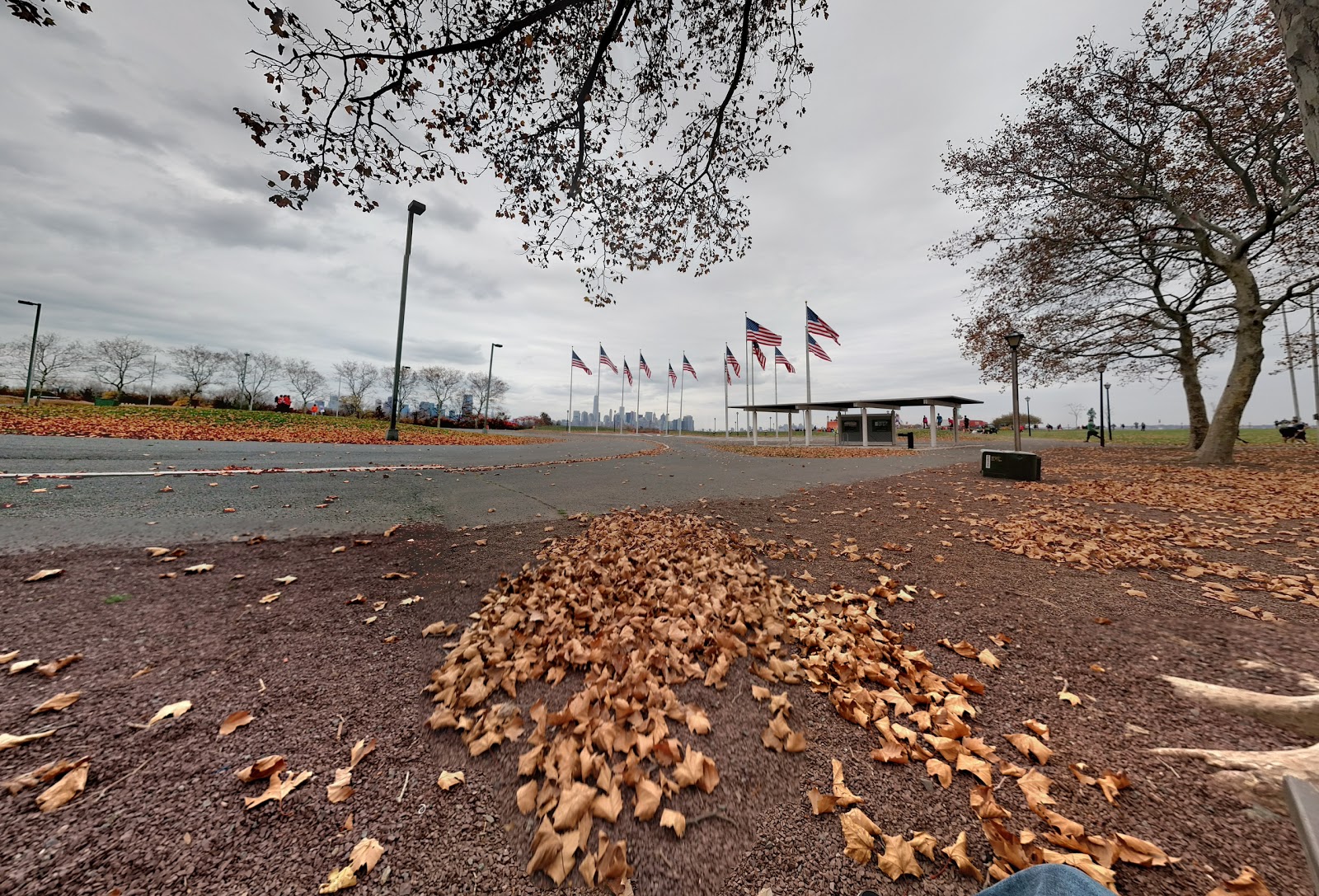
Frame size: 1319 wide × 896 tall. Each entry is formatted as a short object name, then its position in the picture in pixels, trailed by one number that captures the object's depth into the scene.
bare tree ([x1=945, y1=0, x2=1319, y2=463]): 10.66
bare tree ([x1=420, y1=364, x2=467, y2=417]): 64.62
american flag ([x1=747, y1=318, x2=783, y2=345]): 23.81
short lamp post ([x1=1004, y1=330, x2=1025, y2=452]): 12.18
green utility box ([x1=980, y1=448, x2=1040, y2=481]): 9.80
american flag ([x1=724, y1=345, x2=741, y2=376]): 32.66
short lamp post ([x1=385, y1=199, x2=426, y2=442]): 13.81
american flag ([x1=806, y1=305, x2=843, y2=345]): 23.39
